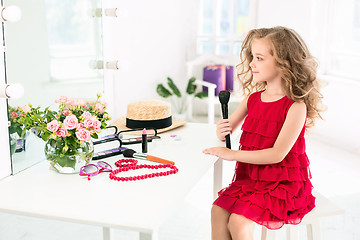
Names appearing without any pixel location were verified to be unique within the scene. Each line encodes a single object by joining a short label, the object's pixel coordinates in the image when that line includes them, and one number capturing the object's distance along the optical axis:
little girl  1.62
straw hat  2.07
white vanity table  1.21
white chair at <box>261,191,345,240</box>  1.63
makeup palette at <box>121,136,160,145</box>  1.87
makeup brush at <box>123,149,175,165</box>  1.64
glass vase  1.50
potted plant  4.89
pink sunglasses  1.49
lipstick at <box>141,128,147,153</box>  1.72
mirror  1.53
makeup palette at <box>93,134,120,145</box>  1.83
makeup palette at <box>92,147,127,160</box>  1.67
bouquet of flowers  1.47
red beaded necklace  1.48
